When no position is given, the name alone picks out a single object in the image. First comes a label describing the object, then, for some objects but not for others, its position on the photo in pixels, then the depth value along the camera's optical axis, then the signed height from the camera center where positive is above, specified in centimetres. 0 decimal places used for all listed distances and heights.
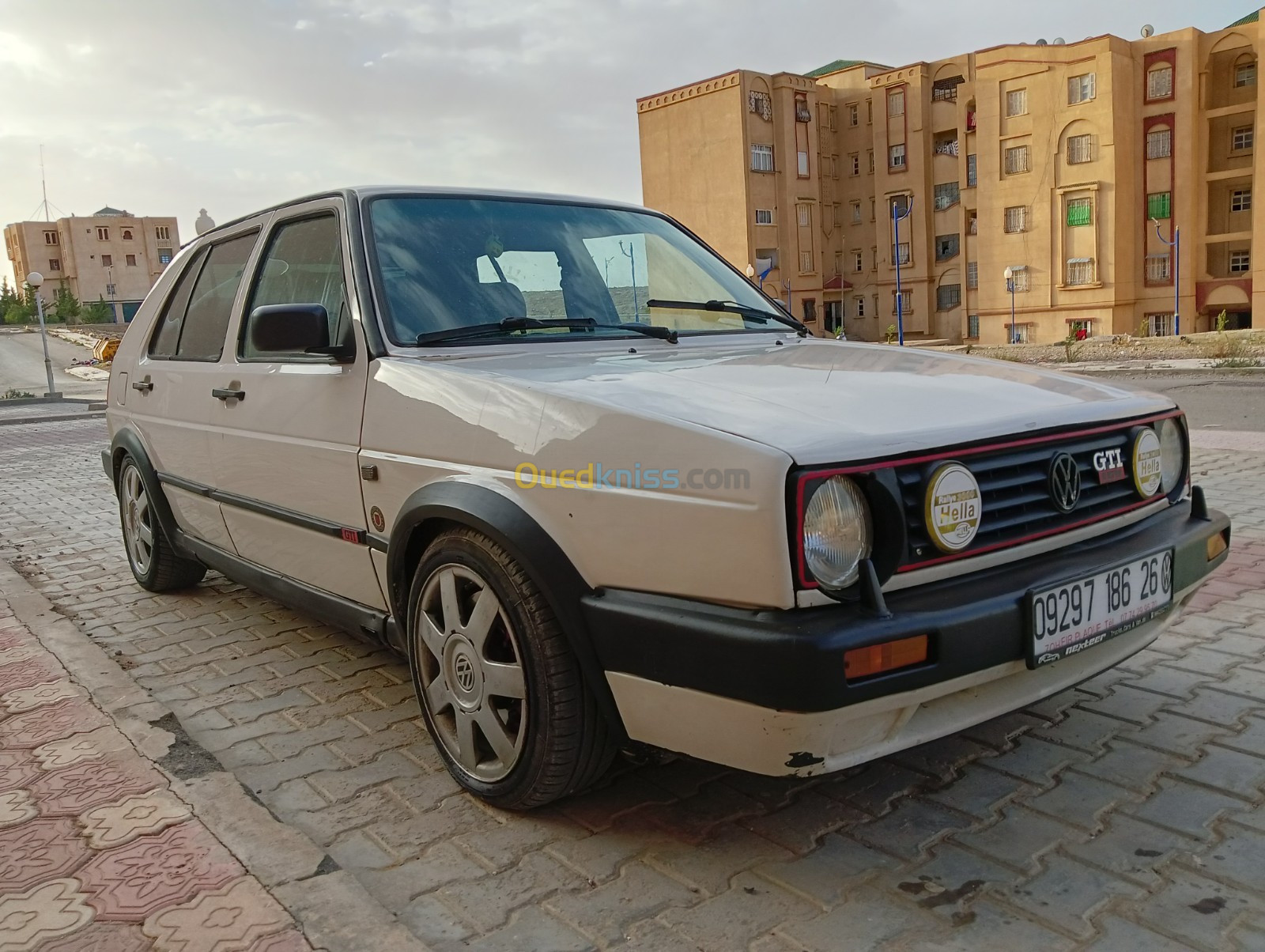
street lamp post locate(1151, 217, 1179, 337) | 3881 -6
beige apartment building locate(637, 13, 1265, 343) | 3903 +484
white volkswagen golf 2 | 207 -45
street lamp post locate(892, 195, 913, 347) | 4312 +344
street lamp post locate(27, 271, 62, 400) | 2558 +152
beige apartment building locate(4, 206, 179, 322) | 9562 +931
